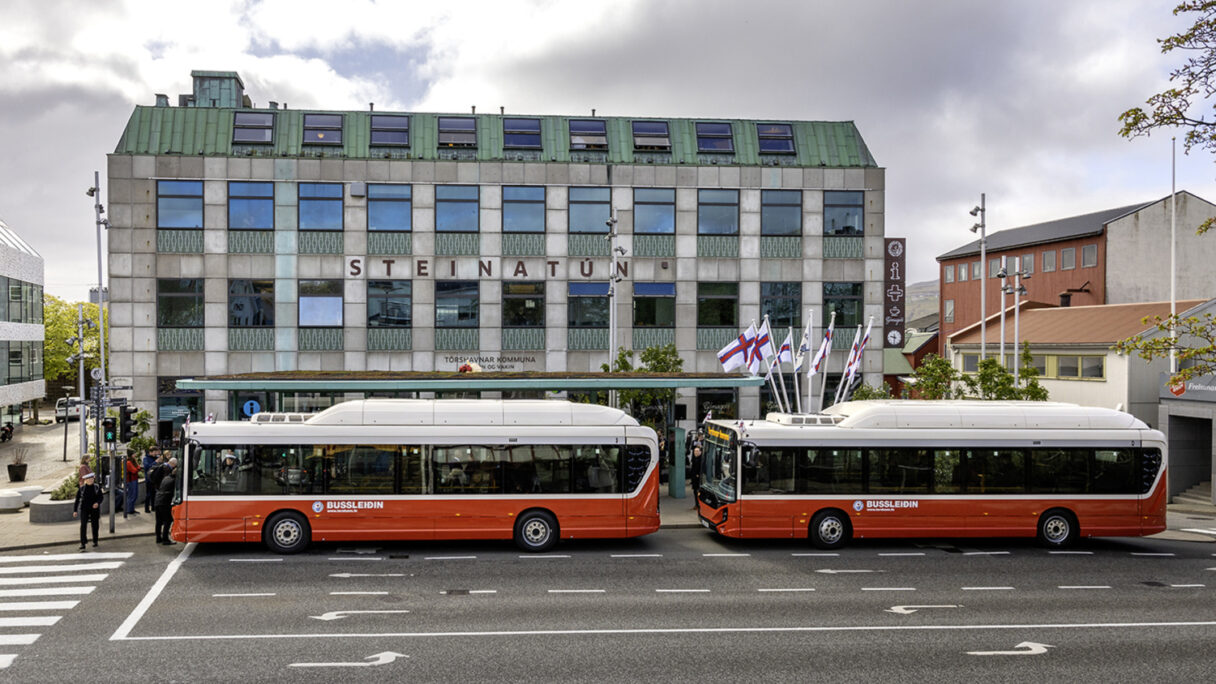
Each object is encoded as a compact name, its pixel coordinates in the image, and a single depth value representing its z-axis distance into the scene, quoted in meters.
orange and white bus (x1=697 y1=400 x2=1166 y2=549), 20.28
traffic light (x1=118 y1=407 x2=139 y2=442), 22.67
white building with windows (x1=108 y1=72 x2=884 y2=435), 37.16
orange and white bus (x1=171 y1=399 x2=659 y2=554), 19.22
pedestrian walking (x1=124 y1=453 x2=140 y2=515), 24.00
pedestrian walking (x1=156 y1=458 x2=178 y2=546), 20.22
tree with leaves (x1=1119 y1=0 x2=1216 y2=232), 19.55
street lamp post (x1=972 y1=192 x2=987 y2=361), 36.00
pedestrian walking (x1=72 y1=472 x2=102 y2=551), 20.06
